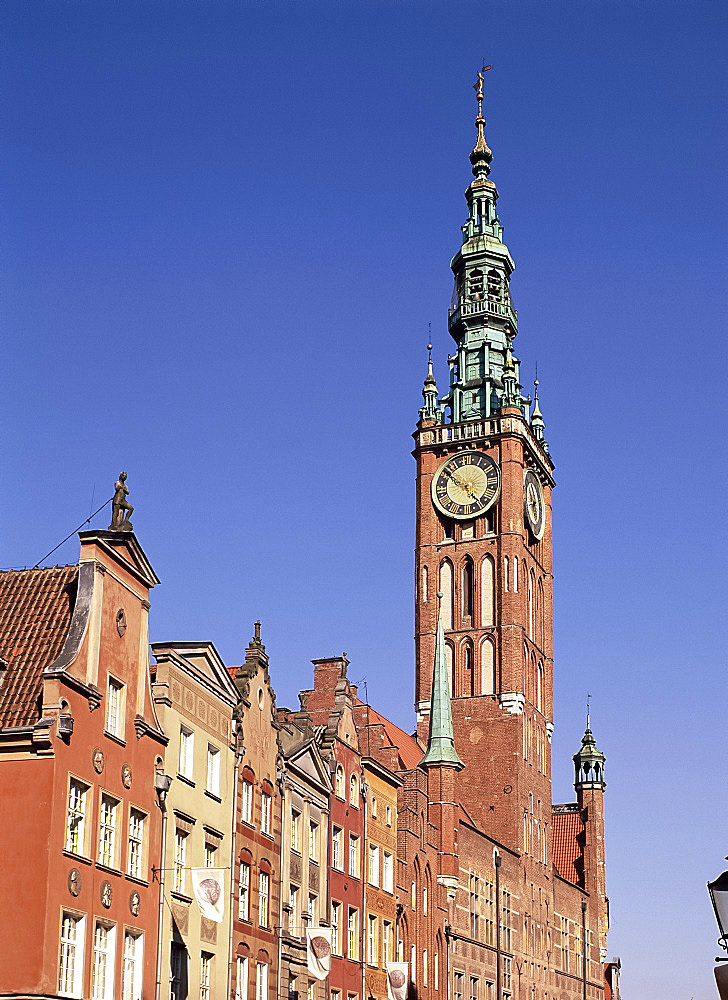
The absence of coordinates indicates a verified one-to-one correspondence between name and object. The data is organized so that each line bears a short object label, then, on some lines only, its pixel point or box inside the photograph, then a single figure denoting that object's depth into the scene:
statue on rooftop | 37.31
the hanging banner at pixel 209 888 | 38.00
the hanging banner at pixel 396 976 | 55.88
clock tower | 92.94
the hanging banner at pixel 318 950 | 45.81
